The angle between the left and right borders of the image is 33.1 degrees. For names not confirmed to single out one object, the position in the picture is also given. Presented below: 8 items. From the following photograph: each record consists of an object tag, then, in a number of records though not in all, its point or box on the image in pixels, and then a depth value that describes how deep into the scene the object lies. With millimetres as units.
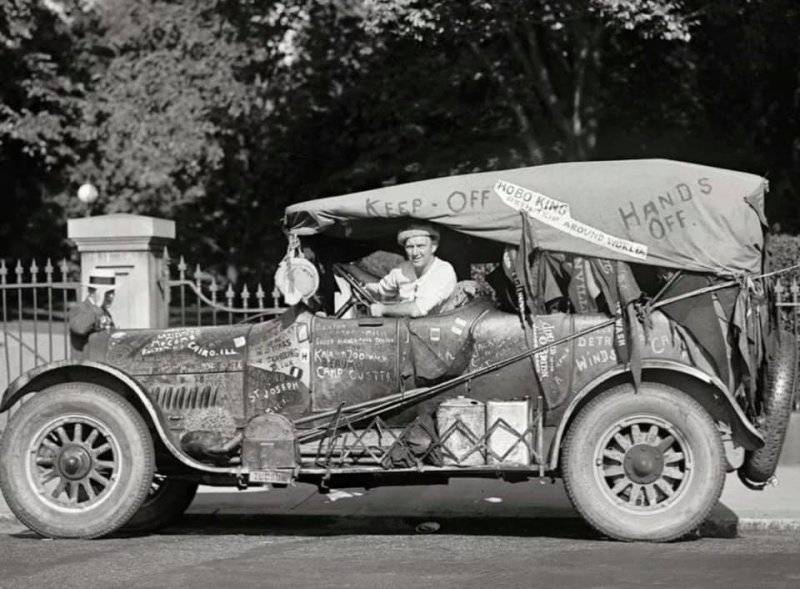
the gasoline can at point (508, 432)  7832
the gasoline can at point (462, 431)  7836
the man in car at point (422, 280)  8281
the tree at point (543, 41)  18359
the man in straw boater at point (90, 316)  8570
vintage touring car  7766
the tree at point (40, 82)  24406
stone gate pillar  11852
